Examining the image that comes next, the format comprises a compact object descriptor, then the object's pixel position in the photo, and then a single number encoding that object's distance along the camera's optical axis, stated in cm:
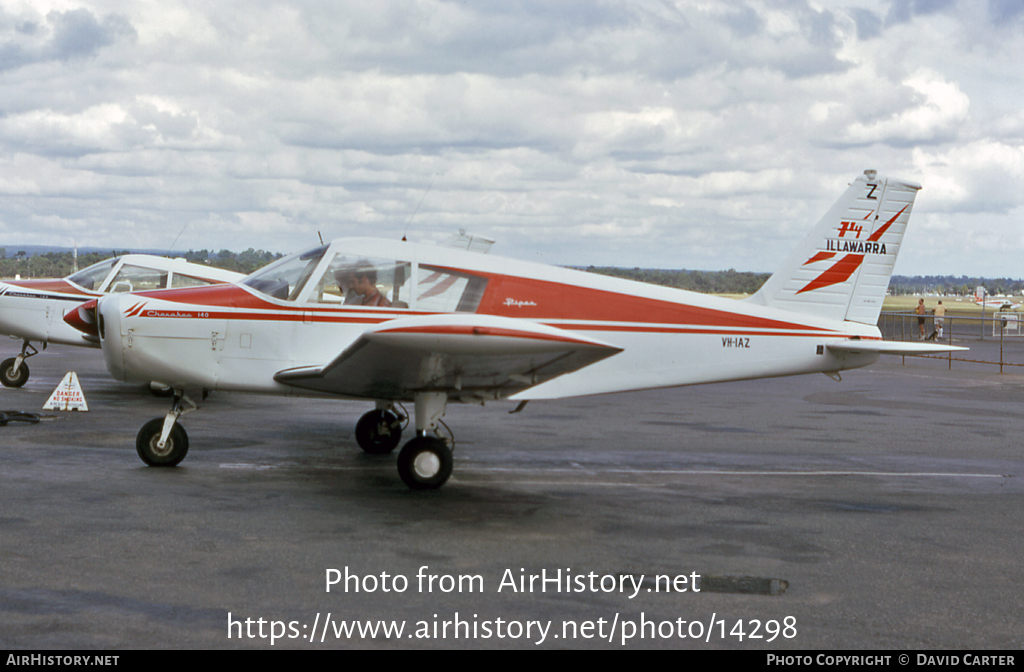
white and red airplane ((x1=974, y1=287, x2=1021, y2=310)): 9031
